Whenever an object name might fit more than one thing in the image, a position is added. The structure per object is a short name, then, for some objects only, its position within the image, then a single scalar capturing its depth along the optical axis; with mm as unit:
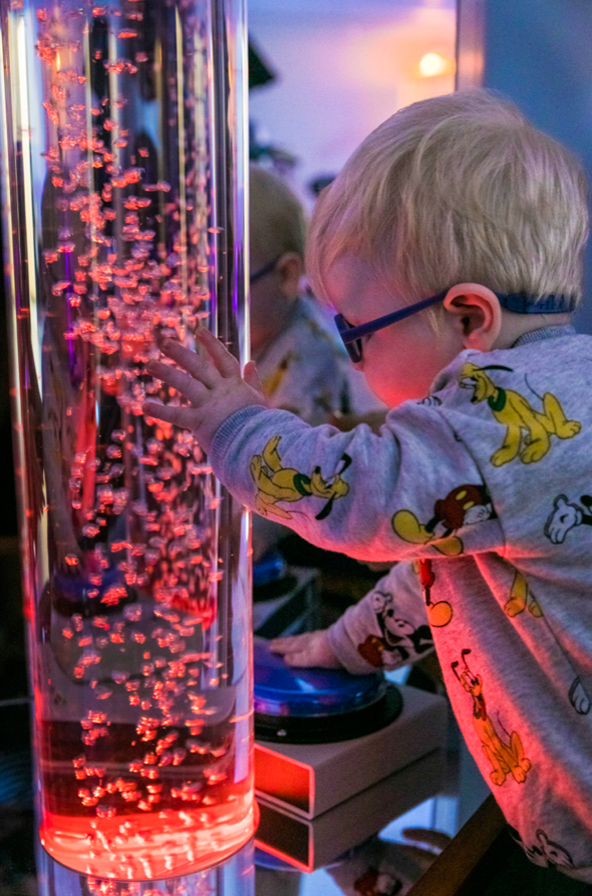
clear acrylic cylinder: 529
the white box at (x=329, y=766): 639
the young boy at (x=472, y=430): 513
